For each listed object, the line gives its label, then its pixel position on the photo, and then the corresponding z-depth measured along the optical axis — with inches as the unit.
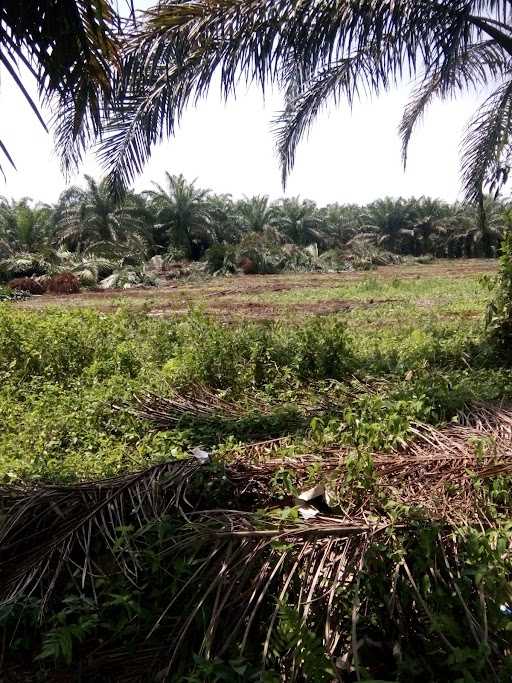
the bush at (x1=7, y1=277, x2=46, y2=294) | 671.1
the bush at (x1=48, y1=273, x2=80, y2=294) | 667.4
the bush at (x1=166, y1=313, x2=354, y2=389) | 195.0
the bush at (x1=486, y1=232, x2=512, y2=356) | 204.5
